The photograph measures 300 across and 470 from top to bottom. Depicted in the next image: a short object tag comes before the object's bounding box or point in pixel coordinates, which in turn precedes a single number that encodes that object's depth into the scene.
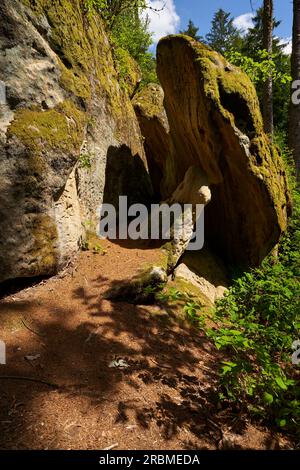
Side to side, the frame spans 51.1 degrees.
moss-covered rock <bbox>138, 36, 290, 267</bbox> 5.70
